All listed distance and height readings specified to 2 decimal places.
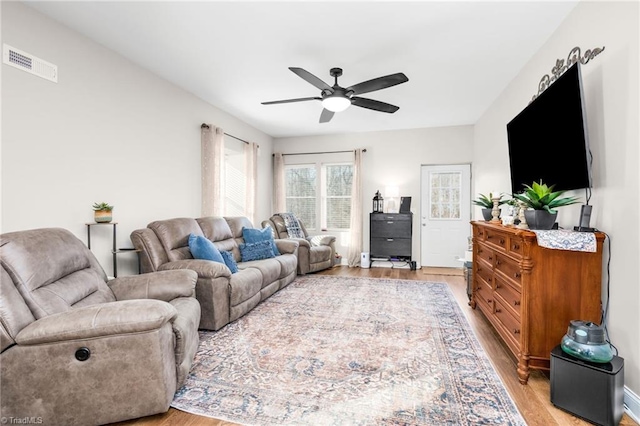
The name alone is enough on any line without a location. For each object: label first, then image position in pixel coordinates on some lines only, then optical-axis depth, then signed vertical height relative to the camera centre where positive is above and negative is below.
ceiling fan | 2.58 +1.14
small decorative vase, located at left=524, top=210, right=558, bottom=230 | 1.95 -0.07
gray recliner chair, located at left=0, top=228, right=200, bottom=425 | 1.40 -0.73
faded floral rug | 1.65 -1.15
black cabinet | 5.53 -0.52
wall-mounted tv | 1.87 +0.55
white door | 5.54 -0.10
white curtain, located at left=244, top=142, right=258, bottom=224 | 5.18 +0.46
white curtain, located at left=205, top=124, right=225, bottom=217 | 4.16 +0.54
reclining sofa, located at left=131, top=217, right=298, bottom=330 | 2.69 -0.64
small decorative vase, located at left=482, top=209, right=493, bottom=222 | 3.07 -0.06
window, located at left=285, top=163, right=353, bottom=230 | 6.13 +0.29
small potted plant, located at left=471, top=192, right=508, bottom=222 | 3.04 +0.03
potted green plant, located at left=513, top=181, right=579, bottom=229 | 1.93 +0.03
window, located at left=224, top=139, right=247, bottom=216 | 4.91 +0.49
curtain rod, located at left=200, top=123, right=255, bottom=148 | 4.12 +1.15
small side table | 2.60 -0.39
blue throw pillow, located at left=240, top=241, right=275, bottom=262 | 3.96 -0.60
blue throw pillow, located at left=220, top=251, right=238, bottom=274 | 3.22 -0.61
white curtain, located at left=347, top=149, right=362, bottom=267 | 5.80 -0.13
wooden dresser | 1.82 -0.55
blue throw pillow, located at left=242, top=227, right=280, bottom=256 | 4.21 -0.42
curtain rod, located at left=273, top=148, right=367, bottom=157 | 6.03 +1.17
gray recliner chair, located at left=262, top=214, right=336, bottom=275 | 4.96 -0.73
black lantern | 5.73 +0.10
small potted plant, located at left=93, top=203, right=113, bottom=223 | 2.57 -0.06
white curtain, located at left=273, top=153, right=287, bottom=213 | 6.21 +0.46
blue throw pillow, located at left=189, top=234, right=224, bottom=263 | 3.04 -0.45
